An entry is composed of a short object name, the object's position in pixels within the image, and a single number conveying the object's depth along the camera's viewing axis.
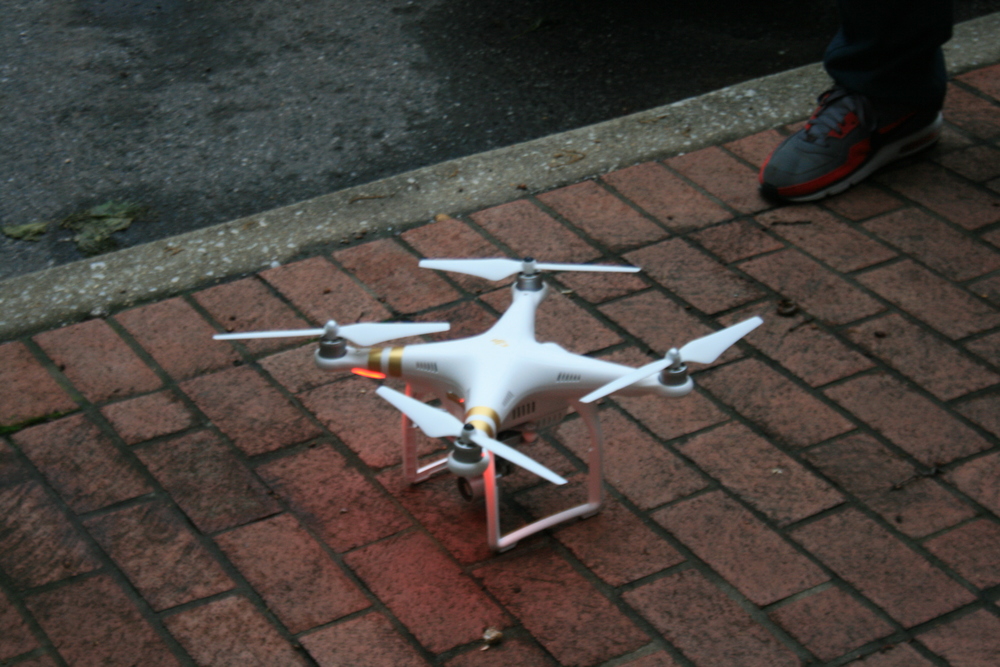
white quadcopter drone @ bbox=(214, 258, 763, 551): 2.12
